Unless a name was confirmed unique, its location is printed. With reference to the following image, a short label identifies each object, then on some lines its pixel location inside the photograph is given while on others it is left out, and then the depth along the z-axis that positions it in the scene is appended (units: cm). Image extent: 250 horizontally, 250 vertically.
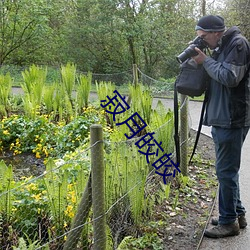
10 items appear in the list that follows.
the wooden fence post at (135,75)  781
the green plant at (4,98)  697
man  289
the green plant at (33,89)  661
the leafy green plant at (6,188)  293
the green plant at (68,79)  748
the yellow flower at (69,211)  290
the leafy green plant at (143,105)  611
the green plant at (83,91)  726
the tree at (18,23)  1605
